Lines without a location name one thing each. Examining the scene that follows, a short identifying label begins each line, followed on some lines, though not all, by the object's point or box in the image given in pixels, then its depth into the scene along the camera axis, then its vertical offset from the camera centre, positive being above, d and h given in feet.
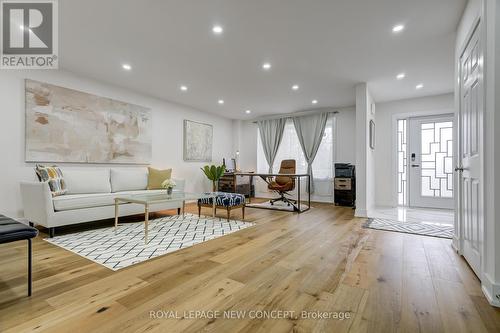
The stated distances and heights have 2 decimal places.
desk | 15.16 -2.79
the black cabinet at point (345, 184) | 17.75 -1.38
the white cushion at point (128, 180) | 13.74 -0.82
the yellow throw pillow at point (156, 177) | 15.10 -0.72
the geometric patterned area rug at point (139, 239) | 7.52 -2.90
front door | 16.43 +0.28
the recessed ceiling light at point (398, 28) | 8.66 +5.16
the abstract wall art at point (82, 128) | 11.60 +2.19
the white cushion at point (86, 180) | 11.80 -0.75
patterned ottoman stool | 12.64 -1.97
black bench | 4.81 -1.42
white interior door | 6.01 +0.42
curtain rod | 20.42 +4.77
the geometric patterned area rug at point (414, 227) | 10.51 -3.01
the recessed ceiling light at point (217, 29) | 8.80 +5.20
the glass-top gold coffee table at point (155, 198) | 9.10 -1.41
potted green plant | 19.69 -0.59
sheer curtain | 20.44 +1.13
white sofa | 9.62 -1.43
